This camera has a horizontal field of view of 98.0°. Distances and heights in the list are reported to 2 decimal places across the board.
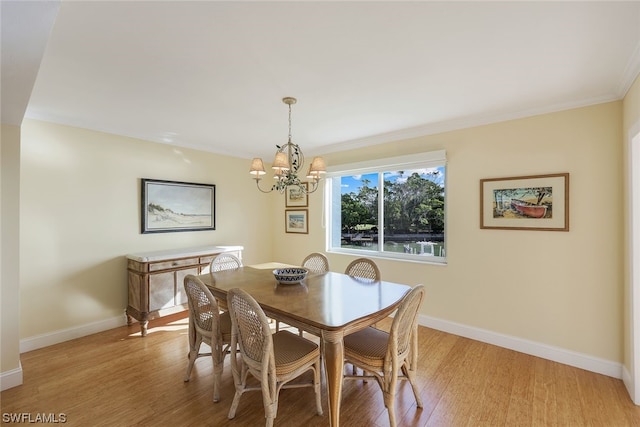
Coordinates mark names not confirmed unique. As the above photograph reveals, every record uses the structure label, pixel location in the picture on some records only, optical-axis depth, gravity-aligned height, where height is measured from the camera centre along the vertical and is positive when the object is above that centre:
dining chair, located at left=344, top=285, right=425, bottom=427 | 1.74 -0.96
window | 3.57 +0.08
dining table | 1.68 -0.65
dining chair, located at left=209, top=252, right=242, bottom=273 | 3.17 -0.58
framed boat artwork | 2.69 +0.11
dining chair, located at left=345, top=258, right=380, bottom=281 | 2.85 -0.60
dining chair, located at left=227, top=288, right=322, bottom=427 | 1.68 -0.96
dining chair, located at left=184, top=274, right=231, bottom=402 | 2.10 -0.93
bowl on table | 2.50 -0.57
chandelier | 2.33 +0.38
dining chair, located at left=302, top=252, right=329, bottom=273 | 3.24 -0.60
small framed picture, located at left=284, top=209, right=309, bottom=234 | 4.86 -0.14
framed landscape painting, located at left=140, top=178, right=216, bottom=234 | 3.70 +0.10
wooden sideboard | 3.27 -0.82
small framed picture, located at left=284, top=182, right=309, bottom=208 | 4.89 +0.28
